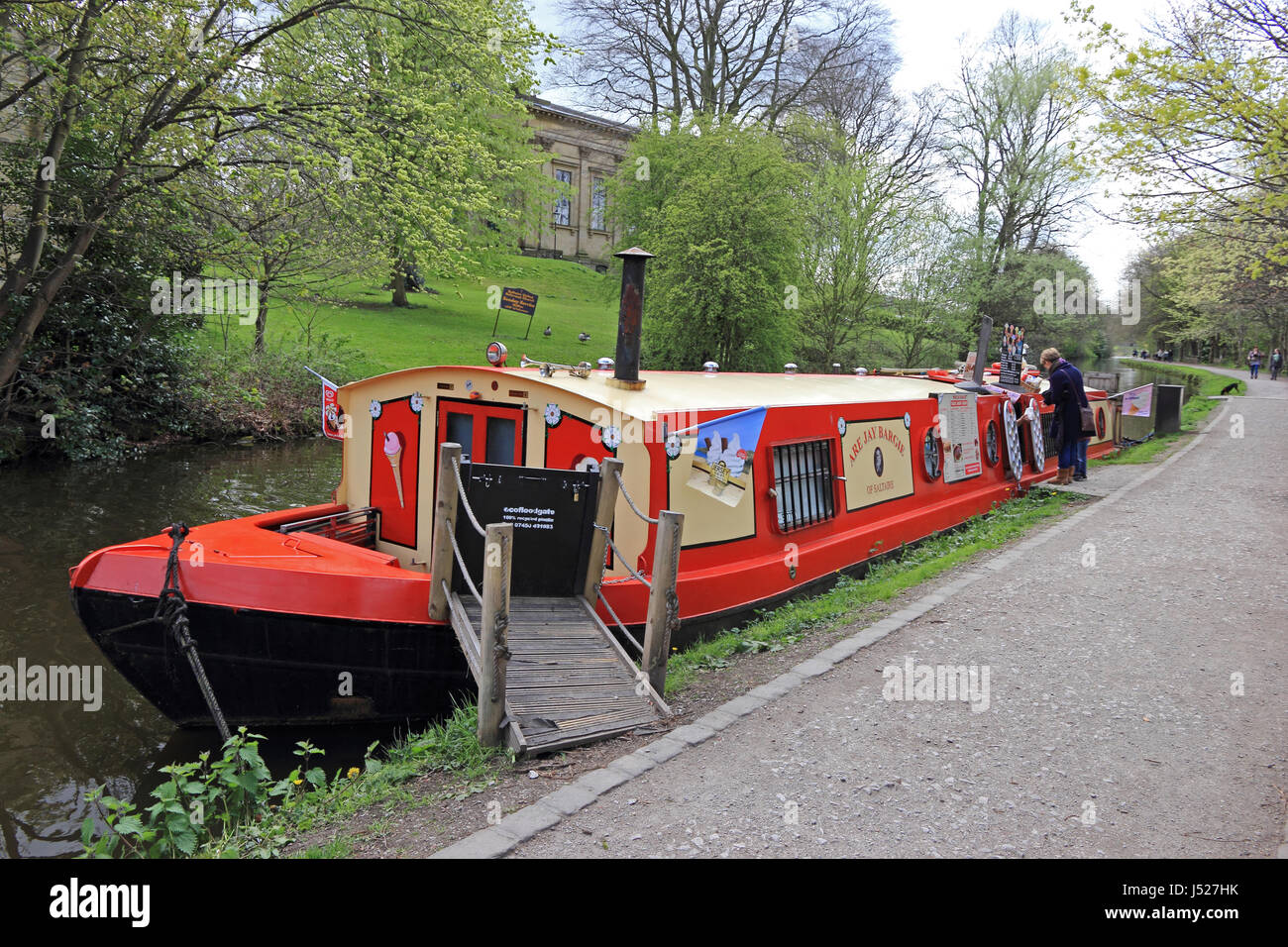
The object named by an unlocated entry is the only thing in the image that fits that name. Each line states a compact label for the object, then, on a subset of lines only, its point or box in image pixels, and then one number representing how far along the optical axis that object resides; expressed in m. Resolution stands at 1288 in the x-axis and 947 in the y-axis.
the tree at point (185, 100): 10.27
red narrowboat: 6.00
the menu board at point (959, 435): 11.31
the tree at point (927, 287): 26.67
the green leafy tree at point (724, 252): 22.97
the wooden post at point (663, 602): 5.45
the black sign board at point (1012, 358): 13.64
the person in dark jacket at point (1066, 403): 12.29
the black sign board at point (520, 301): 19.59
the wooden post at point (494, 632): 4.71
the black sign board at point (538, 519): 5.93
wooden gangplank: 4.94
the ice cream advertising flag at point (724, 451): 7.00
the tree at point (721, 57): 32.53
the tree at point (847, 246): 25.56
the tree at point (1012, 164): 33.88
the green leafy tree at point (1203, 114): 9.52
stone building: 50.81
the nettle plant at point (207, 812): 3.86
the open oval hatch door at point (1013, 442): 12.96
